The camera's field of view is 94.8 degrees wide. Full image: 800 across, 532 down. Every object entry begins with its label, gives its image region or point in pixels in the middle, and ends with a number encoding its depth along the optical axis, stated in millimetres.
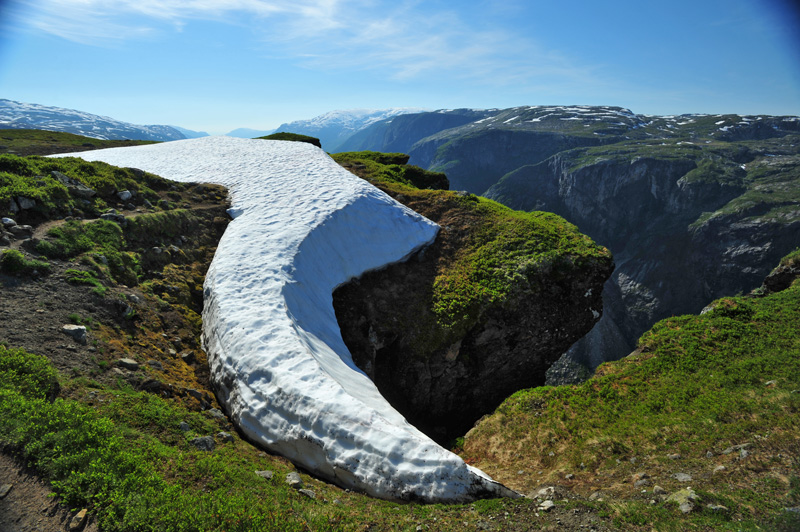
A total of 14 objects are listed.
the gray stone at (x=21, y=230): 12016
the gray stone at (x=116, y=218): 15320
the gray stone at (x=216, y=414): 9672
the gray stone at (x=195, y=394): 10000
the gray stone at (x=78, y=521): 5055
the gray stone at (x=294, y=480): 7699
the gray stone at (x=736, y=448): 9141
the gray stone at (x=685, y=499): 7134
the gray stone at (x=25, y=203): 13109
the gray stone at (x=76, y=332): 9234
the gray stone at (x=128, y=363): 9367
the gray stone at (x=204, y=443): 7957
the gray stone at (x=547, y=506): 7410
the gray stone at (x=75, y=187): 15726
